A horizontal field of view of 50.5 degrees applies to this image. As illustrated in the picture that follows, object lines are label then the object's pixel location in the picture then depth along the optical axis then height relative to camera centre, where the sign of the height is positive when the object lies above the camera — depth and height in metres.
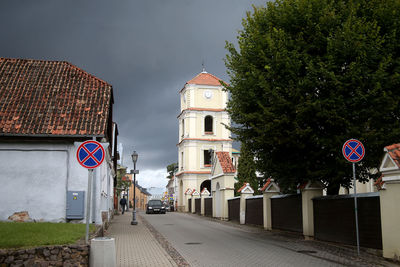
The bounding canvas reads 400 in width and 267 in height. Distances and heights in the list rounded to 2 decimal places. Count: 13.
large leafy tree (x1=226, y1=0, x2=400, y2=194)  13.62 +3.61
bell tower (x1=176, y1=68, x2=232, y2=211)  59.00 +8.95
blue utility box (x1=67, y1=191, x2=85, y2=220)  16.11 -0.43
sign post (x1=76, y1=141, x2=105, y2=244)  9.90 +0.90
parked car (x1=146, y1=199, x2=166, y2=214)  47.94 -1.56
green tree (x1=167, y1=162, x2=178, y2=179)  106.41 +6.10
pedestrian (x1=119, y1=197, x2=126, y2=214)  44.97 -0.91
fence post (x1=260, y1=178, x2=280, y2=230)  21.75 -0.13
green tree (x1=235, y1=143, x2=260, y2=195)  44.50 +1.77
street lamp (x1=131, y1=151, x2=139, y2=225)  28.03 +2.38
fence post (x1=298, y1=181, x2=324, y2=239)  16.80 -0.47
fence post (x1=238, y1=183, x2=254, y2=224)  26.98 -0.22
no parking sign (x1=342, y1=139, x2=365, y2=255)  12.09 +1.16
